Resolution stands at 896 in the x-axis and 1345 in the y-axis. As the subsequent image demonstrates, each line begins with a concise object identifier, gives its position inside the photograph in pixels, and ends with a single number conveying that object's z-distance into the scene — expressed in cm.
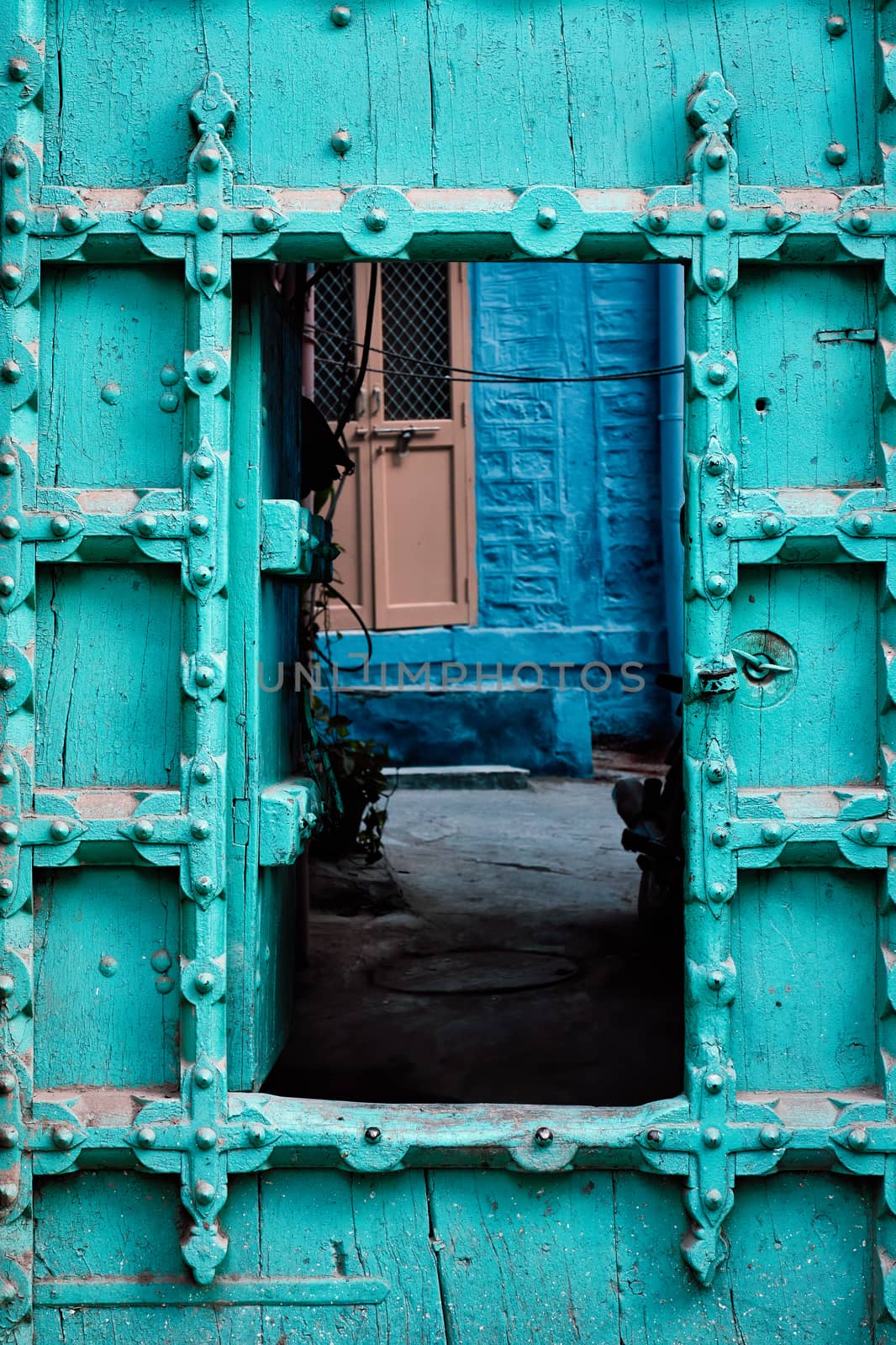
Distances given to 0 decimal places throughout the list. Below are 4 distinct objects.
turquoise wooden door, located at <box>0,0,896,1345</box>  221
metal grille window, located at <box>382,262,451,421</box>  820
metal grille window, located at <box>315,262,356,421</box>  811
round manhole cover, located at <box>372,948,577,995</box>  387
